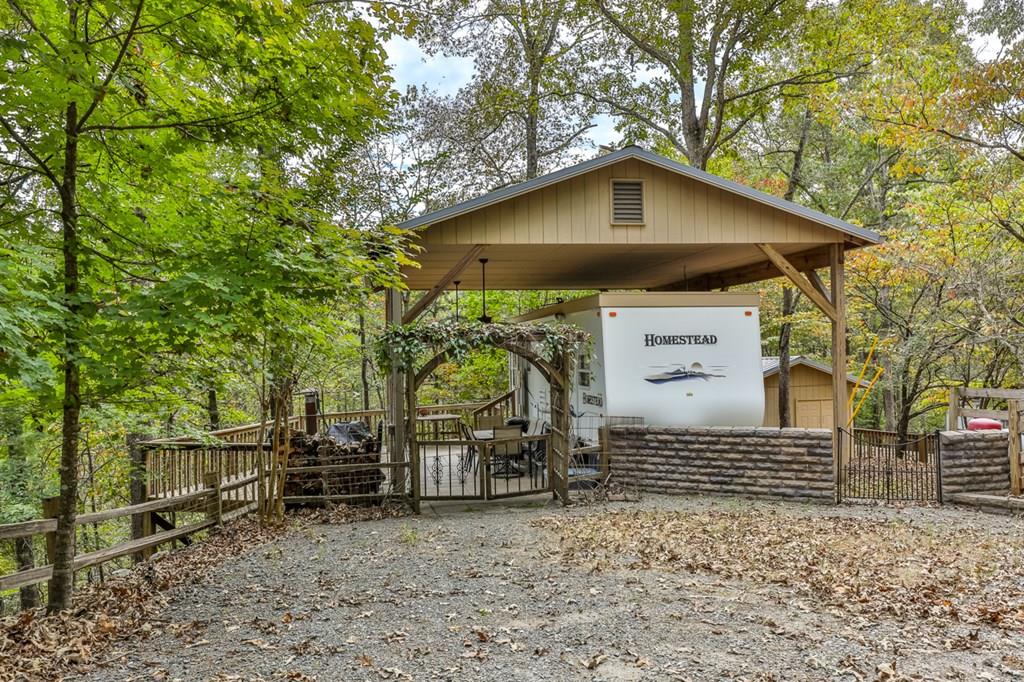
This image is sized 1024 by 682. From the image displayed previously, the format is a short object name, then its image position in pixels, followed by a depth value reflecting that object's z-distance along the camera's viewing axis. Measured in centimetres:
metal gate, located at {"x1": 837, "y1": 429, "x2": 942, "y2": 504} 867
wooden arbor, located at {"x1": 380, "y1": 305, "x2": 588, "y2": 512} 815
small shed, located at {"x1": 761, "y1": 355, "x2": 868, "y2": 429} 1694
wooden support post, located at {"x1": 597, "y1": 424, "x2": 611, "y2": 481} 936
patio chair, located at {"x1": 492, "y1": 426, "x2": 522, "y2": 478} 943
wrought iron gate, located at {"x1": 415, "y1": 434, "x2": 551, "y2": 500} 877
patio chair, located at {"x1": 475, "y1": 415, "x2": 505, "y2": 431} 1226
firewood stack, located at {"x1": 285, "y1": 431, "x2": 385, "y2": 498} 892
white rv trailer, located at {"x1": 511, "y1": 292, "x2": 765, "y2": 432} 995
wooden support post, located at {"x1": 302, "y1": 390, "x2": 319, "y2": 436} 1058
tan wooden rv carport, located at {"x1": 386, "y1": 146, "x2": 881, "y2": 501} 921
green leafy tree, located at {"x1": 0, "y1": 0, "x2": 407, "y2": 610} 423
